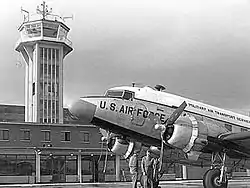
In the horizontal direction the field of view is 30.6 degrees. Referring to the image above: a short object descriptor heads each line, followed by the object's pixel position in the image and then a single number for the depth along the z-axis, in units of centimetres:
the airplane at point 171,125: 1820
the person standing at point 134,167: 2028
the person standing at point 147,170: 1822
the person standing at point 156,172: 1833
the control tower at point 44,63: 8288
